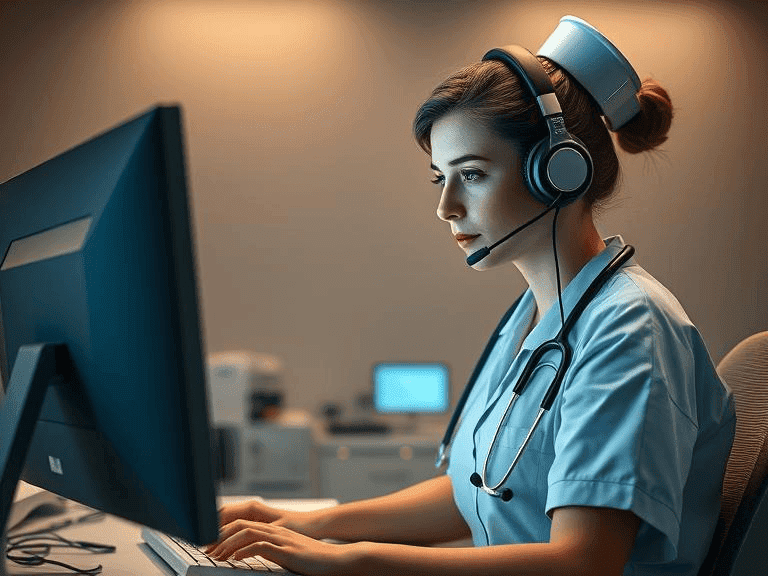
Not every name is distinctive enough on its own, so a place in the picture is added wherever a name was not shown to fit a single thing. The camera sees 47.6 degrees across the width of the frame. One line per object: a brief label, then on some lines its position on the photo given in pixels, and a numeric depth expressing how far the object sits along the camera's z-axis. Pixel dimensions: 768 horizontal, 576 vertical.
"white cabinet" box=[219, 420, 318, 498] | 3.55
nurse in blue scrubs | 1.00
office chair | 1.06
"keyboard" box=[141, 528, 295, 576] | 0.98
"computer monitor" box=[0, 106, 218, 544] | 0.70
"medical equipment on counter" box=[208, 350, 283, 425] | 3.51
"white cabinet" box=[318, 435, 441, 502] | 3.64
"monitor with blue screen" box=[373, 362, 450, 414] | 4.00
